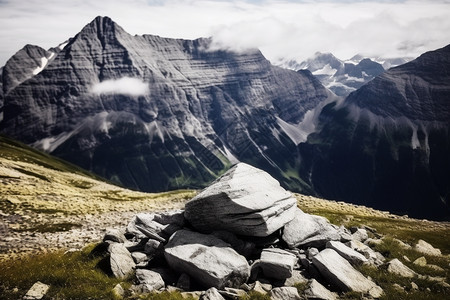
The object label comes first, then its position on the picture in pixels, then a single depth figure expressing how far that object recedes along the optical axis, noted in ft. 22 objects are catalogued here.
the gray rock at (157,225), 89.56
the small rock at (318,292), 66.54
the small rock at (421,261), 92.51
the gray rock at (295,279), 73.20
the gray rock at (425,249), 109.50
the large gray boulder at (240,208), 80.53
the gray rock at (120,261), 72.18
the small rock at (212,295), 62.23
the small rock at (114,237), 89.86
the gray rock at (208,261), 68.95
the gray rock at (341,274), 70.74
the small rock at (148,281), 66.85
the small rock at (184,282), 69.46
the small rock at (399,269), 81.70
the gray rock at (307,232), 89.25
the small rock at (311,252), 82.56
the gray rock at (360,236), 113.45
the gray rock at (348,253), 82.53
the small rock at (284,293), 65.72
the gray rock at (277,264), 71.97
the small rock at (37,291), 60.39
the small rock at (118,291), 62.23
